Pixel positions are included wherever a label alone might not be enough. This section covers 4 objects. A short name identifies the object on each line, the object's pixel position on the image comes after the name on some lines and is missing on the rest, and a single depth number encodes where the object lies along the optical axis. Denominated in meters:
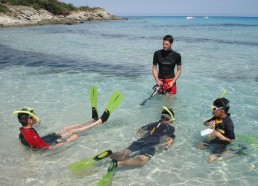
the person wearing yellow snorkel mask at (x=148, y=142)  6.05
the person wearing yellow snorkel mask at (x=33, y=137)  6.04
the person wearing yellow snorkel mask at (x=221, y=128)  6.18
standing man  9.26
